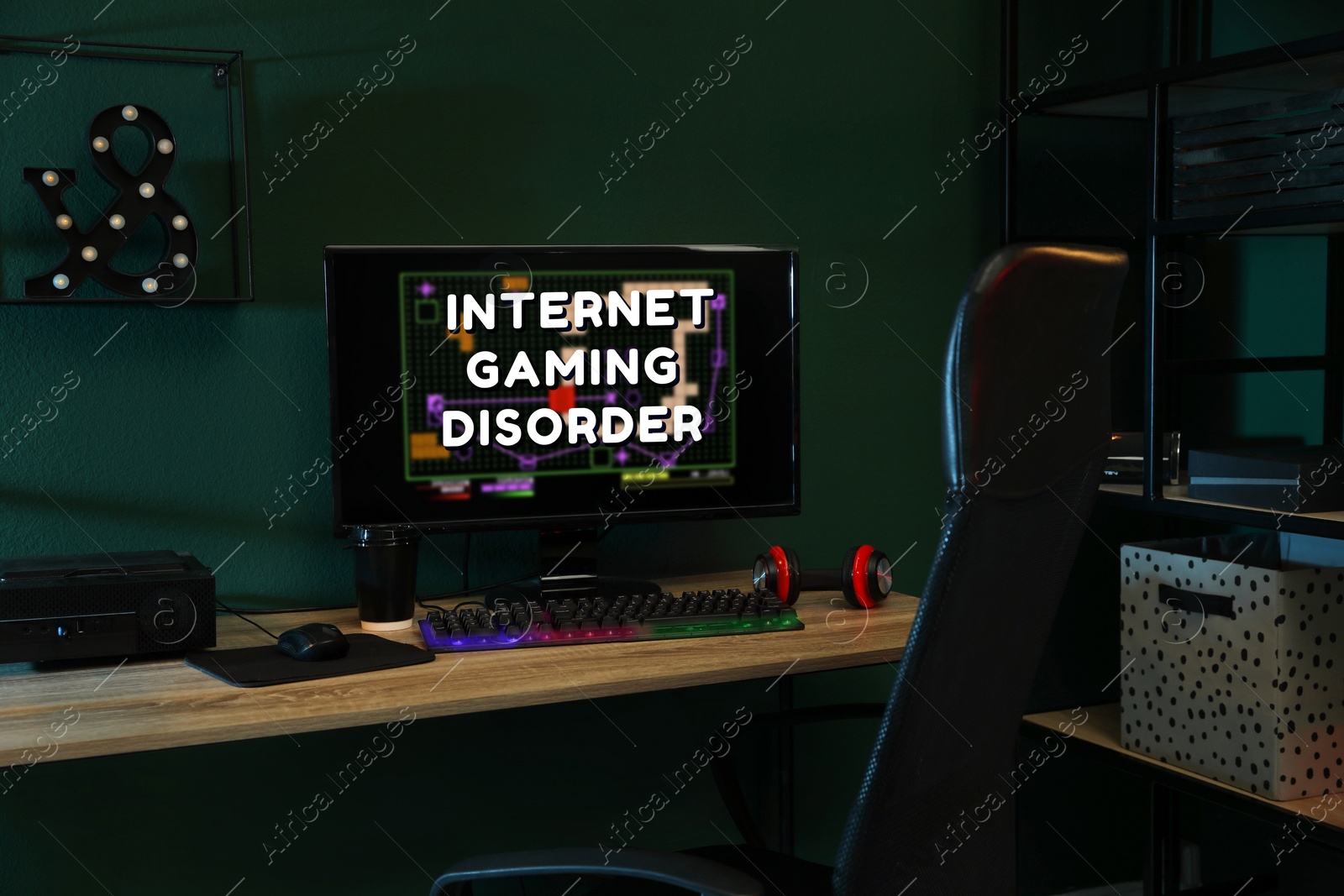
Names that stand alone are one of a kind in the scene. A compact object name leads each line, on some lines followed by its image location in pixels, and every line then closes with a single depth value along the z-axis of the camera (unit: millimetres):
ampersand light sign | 1721
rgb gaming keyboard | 1620
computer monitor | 1806
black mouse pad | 1449
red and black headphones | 1837
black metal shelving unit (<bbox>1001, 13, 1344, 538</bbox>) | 1815
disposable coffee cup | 1716
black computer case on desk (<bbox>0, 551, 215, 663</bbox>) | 1462
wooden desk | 1270
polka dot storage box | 1763
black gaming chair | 904
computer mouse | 1516
